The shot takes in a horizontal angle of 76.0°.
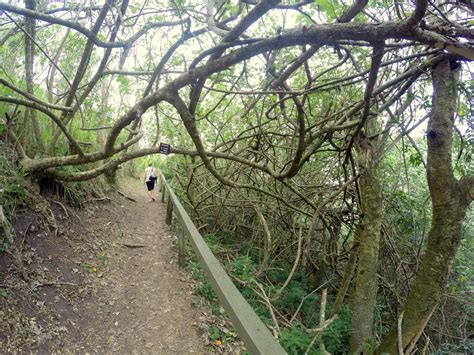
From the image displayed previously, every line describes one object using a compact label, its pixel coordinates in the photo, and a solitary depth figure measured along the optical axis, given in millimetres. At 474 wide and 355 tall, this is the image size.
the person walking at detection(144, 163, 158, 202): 10381
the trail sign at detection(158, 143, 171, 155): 4102
